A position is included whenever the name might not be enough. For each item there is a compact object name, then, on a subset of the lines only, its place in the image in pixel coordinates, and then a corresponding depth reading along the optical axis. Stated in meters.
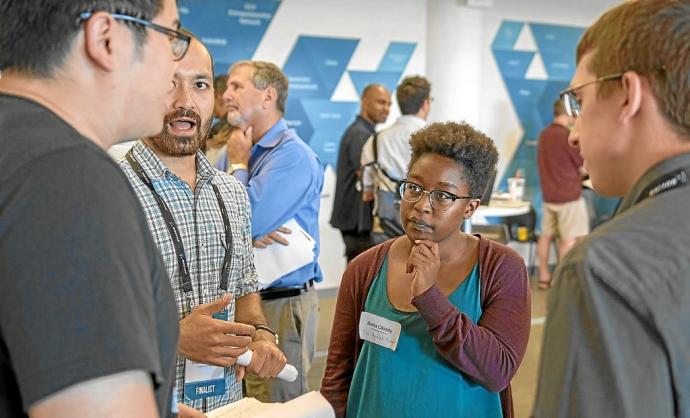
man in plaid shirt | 1.71
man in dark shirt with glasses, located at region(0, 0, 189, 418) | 0.76
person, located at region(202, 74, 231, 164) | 3.85
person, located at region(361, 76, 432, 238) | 4.90
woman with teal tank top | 1.73
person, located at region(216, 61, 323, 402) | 3.00
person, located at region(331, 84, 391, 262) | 5.43
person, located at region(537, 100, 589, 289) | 7.26
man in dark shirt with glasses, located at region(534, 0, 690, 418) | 0.88
